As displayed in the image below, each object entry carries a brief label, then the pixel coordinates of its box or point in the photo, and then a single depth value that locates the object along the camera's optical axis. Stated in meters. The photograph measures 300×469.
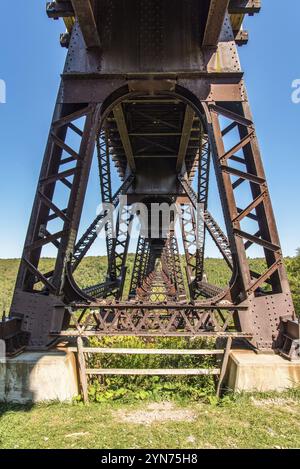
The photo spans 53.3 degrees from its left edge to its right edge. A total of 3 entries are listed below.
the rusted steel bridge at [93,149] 4.80
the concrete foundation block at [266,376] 4.09
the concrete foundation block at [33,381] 4.16
